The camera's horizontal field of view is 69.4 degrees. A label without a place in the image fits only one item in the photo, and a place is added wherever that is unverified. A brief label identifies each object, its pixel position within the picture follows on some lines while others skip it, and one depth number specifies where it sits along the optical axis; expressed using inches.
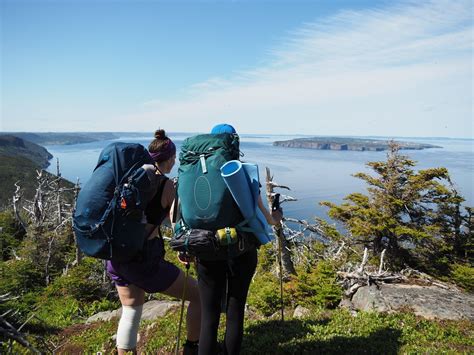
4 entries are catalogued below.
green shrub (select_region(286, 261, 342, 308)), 286.0
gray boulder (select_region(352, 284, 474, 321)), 241.8
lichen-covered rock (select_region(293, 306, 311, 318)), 253.9
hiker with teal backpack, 114.9
